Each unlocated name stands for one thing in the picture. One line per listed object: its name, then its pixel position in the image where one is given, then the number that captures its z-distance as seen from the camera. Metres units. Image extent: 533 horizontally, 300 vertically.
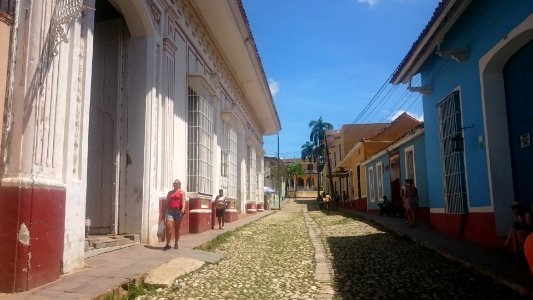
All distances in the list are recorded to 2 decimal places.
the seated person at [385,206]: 17.41
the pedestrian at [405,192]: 12.24
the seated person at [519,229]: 6.25
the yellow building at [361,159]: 25.39
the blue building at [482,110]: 6.82
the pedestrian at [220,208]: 11.86
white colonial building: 4.49
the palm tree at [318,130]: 64.31
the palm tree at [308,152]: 70.56
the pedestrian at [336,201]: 30.04
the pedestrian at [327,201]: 23.82
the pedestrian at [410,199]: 12.04
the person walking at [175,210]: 7.66
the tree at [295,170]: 77.88
